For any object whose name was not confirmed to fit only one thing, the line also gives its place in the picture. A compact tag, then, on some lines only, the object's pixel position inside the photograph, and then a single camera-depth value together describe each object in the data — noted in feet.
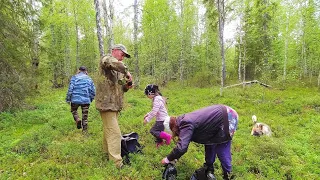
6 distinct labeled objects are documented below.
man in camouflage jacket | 12.23
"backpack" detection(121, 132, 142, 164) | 13.51
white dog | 20.66
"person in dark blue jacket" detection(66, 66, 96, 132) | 18.83
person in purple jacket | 9.51
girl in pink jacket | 15.31
